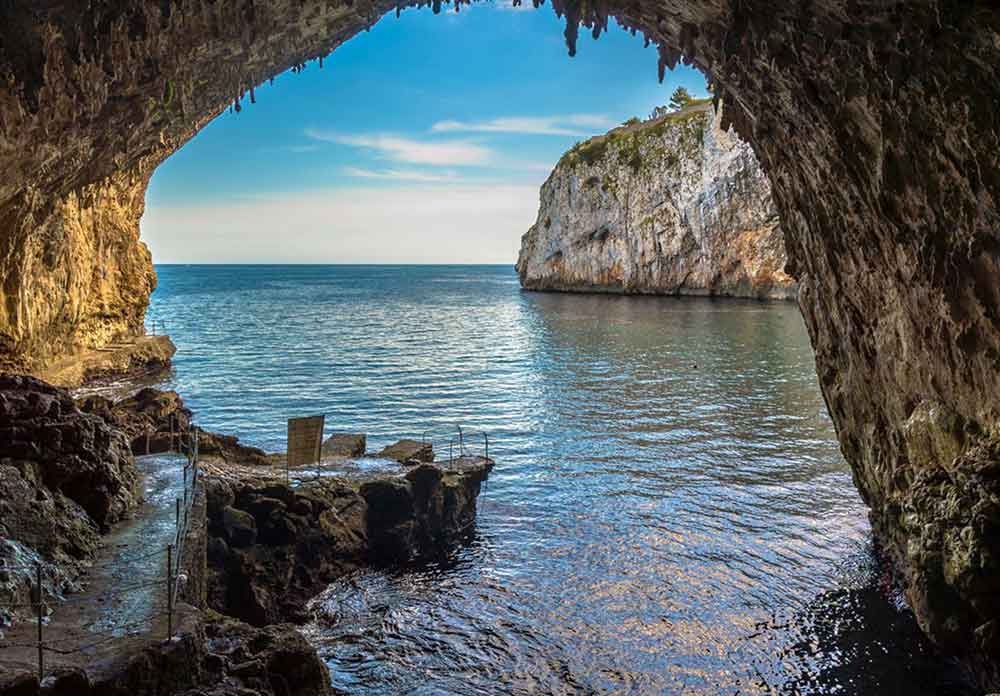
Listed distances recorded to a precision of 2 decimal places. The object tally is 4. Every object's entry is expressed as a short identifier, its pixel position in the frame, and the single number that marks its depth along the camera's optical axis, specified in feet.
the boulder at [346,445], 80.23
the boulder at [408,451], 77.30
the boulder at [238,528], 55.01
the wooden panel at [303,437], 67.21
